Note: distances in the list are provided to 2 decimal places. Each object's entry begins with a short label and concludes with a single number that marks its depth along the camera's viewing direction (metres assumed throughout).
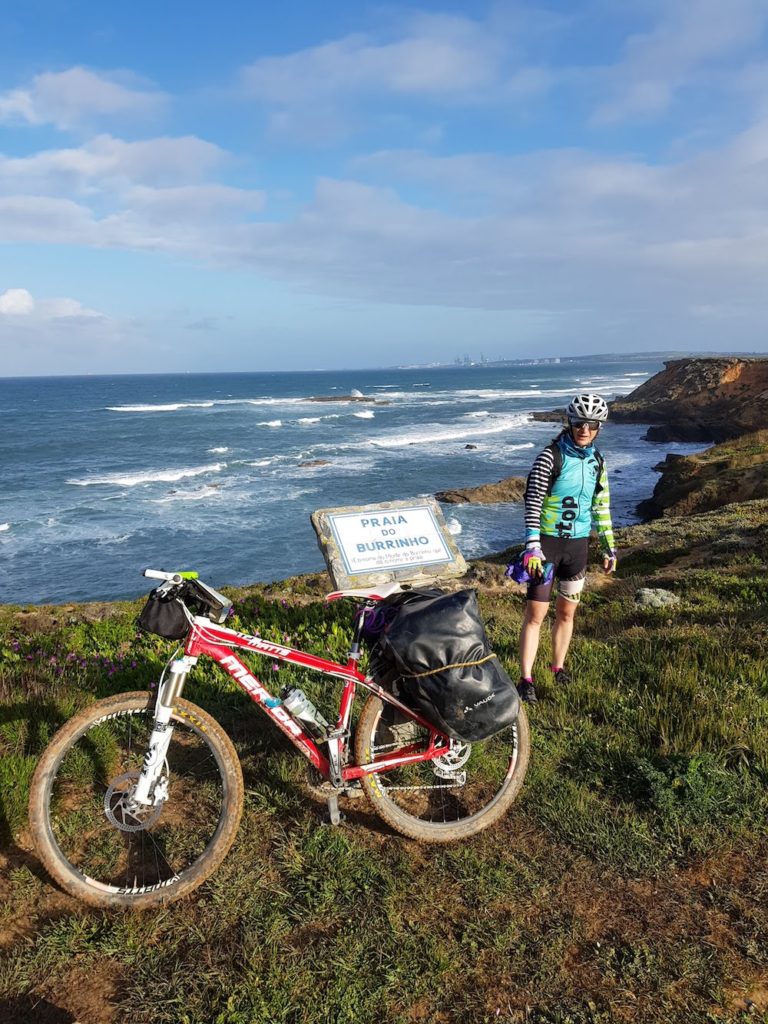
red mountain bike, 3.33
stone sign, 5.41
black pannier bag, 3.39
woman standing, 5.07
